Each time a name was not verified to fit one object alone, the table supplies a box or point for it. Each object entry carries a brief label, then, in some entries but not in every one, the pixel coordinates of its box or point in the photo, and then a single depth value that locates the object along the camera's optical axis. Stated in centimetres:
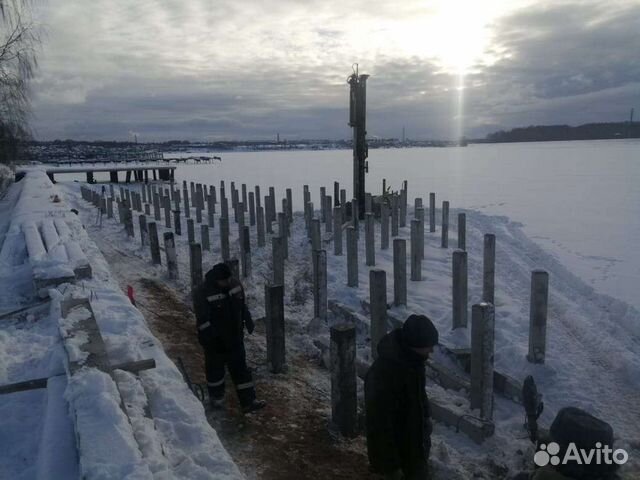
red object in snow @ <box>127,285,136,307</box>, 783
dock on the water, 4125
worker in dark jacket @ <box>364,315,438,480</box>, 324
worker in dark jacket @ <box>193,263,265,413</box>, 521
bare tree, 1395
